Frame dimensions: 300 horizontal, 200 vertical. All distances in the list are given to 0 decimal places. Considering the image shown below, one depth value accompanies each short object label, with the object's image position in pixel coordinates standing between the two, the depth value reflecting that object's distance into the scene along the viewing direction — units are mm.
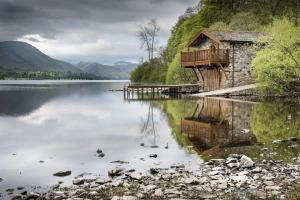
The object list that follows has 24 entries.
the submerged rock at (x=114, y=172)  9489
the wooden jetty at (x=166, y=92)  40846
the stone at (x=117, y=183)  8348
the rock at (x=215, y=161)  10161
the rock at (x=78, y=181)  8731
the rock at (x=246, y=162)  9482
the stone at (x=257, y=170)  8959
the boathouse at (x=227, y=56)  36763
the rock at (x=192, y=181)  8235
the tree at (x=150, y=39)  69216
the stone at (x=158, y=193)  7450
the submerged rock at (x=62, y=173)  9696
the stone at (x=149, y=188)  7931
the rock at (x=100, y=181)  8654
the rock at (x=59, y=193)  7882
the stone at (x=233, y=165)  9495
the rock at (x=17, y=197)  7815
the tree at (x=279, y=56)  28826
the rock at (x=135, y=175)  8882
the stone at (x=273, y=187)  7529
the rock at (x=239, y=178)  8202
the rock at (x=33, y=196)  7754
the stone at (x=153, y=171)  9495
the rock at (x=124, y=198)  7230
